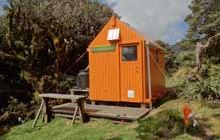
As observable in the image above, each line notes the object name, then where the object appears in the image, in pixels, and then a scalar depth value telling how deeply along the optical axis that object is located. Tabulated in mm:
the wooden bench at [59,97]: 9105
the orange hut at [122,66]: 9781
